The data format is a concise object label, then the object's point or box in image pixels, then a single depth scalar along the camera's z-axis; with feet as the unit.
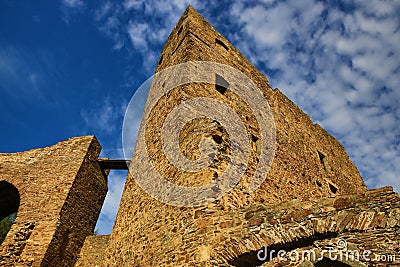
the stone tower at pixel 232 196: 12.36
